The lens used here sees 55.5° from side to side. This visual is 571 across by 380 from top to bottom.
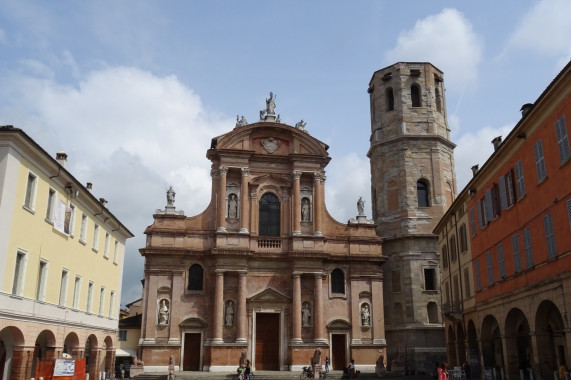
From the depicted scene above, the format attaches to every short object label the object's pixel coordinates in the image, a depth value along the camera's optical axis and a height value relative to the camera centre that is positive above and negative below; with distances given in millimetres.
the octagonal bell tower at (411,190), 37375 +11301
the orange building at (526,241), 17719 +4016
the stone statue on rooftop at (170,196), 37188 +9997
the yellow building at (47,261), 18672 +3410
